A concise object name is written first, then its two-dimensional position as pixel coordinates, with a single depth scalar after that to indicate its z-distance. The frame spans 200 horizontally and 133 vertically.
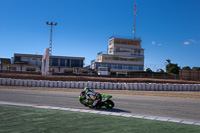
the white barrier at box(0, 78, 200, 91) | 25.59
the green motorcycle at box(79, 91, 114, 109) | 9.75
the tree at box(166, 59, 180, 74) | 73.58
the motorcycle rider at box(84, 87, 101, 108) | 9.68
